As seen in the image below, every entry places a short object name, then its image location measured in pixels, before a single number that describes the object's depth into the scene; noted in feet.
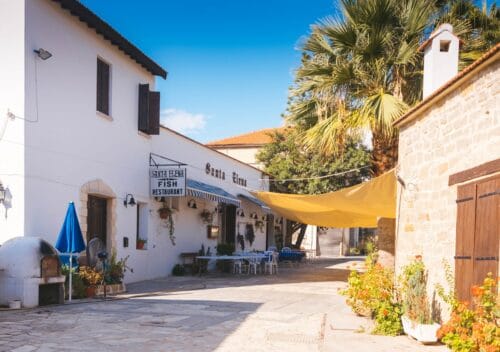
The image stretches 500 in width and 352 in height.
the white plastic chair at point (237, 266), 53.01
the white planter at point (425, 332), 18.83
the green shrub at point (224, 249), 55.47
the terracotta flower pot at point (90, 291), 30.96
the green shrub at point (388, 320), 21.35
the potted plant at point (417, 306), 18.93
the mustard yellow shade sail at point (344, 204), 31.14
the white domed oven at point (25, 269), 25.98
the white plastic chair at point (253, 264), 52.54
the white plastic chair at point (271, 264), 52.65
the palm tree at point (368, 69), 32.30
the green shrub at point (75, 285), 29.55
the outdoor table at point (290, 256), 63.87
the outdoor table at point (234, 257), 46.73
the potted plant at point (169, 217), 44.47
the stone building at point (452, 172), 16.21
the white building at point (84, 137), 28.45
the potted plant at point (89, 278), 31.04
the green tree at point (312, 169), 72.28
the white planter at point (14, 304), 25.55
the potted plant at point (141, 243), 41.45
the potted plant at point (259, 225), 72.73
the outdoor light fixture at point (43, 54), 29.05
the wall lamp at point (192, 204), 50.86
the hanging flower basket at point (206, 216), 53.67
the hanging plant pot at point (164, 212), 44.39
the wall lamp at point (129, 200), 39.11
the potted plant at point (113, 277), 32.82
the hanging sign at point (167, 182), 40.70
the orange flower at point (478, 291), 14.74
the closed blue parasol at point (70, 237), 28.60
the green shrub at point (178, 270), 47.21
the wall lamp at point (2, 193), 28.12
